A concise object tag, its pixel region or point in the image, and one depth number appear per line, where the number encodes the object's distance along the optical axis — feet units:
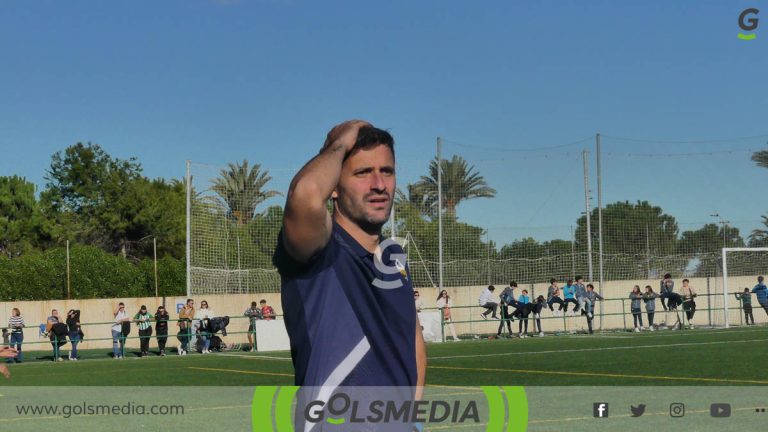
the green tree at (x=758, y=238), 136.87
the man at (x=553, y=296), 121.00
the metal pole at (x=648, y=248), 139.23
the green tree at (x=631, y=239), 133.49
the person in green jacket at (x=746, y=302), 127.44
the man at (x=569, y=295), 121.39
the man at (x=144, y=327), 106.83
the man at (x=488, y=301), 117.91
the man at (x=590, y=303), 120.57
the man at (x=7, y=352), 31.76
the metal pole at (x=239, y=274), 122.71
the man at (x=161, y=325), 107.65
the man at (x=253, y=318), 108.88
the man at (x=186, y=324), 108.69
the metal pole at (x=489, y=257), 134.82
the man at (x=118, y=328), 105.19
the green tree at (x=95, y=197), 252.62
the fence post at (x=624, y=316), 123.15
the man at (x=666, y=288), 123.94
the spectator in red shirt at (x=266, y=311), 110.63
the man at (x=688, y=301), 125.70
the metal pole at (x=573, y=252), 133.80
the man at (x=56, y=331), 103.55
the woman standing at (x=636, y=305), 122.31
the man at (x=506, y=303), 118.32
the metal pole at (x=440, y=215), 125.01
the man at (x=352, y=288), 10.02
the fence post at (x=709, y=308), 128.83
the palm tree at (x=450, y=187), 128.26
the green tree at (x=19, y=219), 231.09
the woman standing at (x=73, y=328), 104.42
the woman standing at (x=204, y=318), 106.93
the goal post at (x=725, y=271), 121.80
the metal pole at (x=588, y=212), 128.77
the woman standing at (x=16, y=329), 105.40
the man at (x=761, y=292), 123.65
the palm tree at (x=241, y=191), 118.83
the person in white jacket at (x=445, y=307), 113.23
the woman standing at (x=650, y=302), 122.52
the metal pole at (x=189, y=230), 113.60
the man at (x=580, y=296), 120.98
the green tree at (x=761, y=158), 140.64
